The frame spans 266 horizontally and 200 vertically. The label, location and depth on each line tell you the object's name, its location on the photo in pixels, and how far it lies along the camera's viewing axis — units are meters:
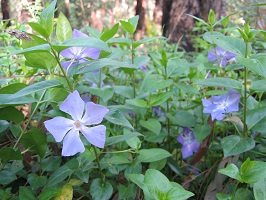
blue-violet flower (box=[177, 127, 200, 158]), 0.30
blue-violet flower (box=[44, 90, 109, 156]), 0.19
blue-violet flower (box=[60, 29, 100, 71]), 0.22
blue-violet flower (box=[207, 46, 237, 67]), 0.36
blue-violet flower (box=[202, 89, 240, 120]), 0.27
